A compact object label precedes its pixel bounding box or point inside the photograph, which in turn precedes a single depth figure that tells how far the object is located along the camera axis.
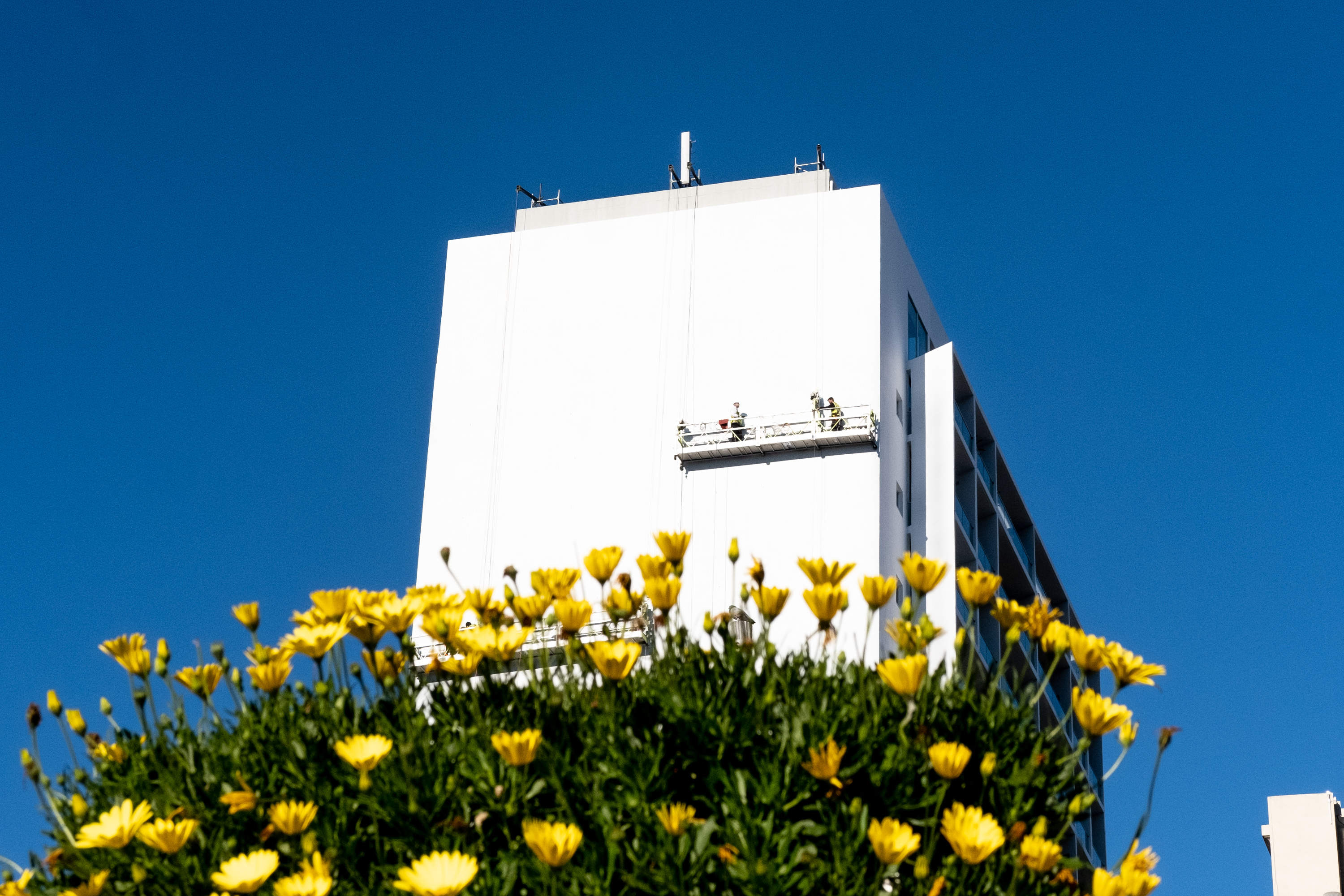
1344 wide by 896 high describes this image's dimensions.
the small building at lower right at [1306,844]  48.88
